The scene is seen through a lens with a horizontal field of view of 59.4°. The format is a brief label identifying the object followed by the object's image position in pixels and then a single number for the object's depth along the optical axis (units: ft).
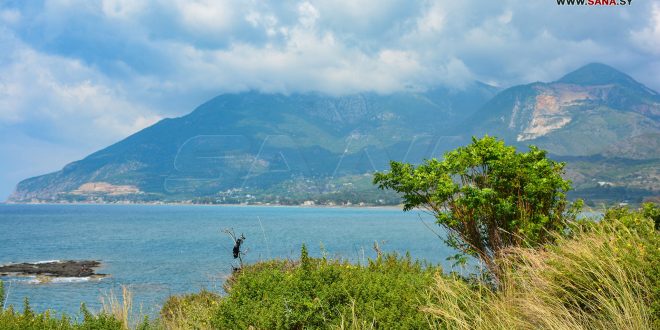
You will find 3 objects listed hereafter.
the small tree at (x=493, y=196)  28.86
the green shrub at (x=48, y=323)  22.81
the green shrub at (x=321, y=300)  20.93
